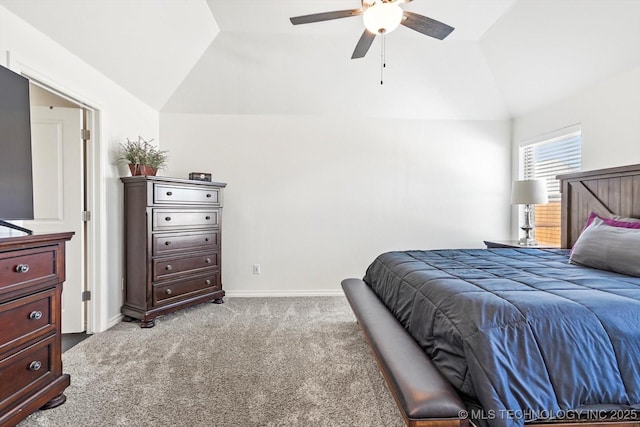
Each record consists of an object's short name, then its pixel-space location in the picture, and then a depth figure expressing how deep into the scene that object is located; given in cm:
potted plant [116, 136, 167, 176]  312
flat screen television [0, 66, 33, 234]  166
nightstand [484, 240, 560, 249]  326
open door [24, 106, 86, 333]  282
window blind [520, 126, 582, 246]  339
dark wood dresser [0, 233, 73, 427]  151
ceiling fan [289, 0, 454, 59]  196
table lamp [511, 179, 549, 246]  338
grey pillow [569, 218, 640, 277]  195
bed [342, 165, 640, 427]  117
